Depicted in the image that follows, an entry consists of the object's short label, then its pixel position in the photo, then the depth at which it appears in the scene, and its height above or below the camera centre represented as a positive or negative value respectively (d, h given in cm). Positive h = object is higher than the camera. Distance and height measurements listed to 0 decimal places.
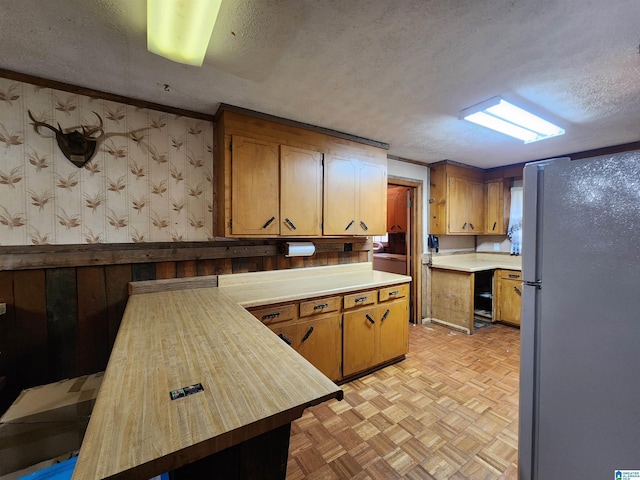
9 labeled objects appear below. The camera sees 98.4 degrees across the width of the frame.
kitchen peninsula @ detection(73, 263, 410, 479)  61 -47
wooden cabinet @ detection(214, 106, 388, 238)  212 +46
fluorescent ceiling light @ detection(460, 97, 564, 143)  205 +94
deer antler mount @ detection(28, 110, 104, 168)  179 +61
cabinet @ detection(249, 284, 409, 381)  210 -82
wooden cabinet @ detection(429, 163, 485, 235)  380 +48
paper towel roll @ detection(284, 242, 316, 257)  250 -15
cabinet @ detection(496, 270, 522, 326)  376 -88
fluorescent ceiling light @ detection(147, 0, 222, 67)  107 +87
